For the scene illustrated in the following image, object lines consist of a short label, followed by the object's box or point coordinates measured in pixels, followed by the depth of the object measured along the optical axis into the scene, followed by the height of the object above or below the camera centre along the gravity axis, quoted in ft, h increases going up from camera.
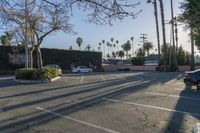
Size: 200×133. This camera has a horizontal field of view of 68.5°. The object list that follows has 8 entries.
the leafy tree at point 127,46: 188.96 +21.79
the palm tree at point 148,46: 174.55 +19.87
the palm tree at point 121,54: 195.59 +12.11
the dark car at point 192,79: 31.88 -3.79
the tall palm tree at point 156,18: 76.78 +23.80
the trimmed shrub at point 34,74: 41.53 -2.60
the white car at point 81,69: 77.98 -2.77
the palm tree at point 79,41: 173.38 +27.21
